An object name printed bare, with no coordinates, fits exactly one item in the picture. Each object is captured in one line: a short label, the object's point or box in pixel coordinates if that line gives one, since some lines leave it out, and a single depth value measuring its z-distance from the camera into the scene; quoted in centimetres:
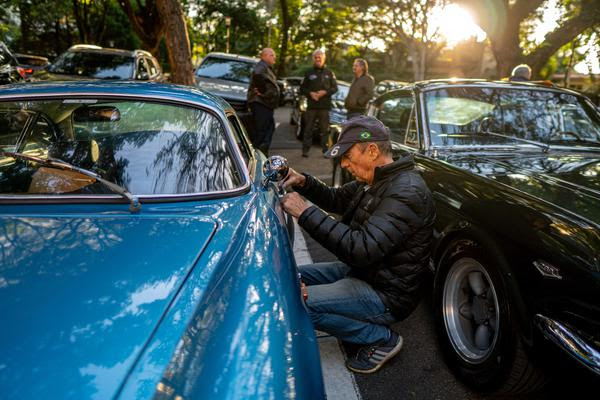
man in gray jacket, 851
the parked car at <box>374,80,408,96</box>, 1532
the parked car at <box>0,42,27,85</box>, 907
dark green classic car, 204
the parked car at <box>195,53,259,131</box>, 980
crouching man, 247
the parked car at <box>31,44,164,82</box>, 919
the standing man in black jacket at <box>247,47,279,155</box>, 786
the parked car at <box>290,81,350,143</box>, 1053
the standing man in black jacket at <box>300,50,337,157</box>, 885
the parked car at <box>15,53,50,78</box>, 1733
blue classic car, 127
